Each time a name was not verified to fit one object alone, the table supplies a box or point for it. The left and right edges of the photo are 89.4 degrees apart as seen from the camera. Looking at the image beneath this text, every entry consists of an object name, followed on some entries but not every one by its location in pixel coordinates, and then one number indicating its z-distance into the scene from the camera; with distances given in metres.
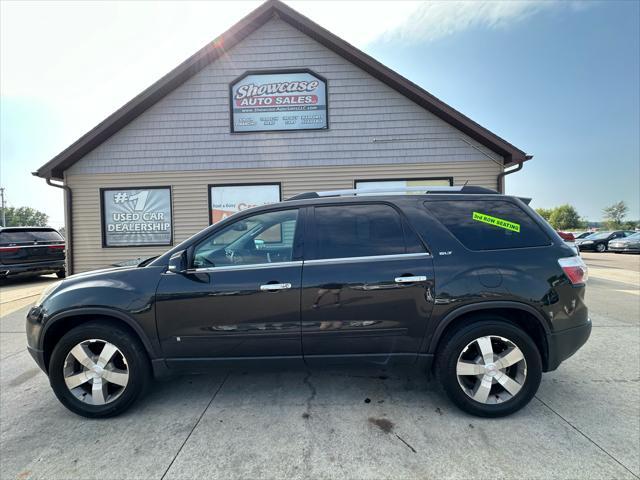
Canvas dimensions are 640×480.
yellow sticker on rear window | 2.69
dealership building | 8.02
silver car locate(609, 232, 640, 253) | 18.31
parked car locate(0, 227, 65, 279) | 8.91
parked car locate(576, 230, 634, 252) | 20.69
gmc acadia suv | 2.52
